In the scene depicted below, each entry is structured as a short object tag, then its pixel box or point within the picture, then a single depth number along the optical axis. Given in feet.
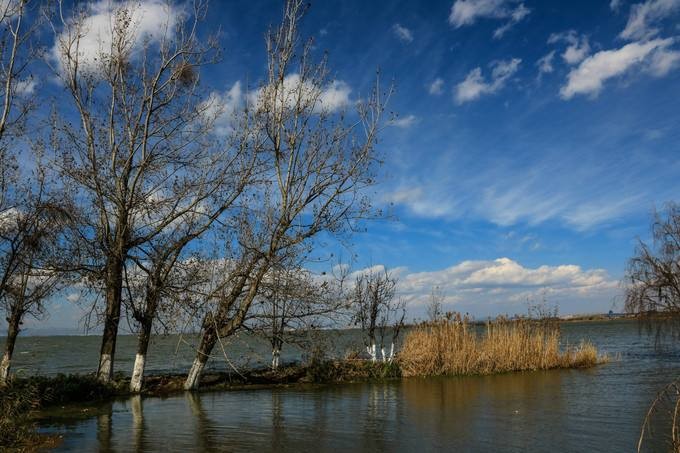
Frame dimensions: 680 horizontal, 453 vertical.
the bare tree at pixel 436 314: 67.26
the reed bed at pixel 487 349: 64.59
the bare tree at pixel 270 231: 52.42
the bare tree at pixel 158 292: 51.62
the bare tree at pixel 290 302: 52.21
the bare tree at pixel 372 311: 69.77
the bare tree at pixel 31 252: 44.60
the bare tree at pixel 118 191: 50.26
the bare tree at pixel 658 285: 91.71
